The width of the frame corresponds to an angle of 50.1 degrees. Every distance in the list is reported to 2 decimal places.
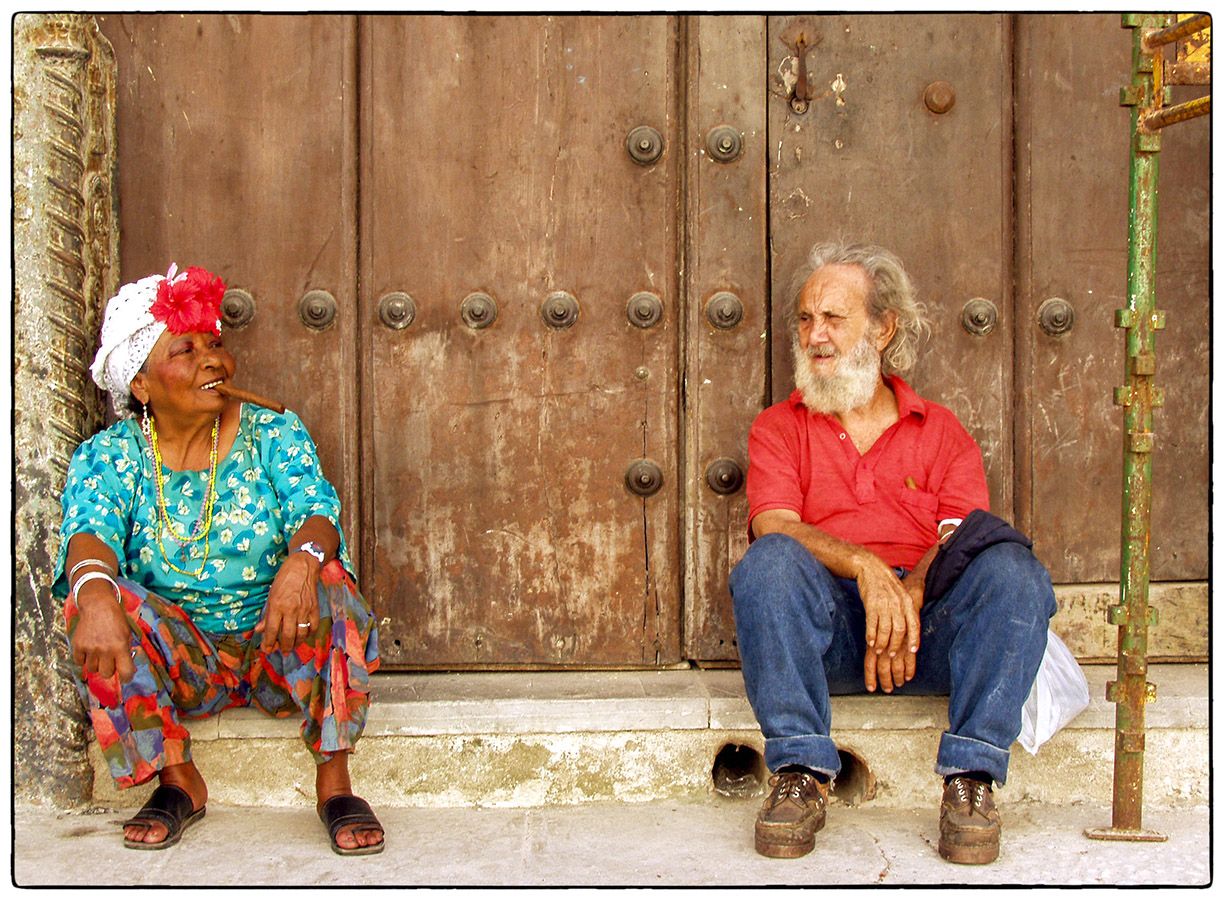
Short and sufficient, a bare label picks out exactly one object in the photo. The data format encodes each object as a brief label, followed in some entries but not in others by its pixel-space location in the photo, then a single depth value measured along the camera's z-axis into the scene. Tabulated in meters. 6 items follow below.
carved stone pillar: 2.71
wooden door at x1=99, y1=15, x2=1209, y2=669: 2.98
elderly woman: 2.50
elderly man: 2.45
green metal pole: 2.41
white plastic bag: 2.65
